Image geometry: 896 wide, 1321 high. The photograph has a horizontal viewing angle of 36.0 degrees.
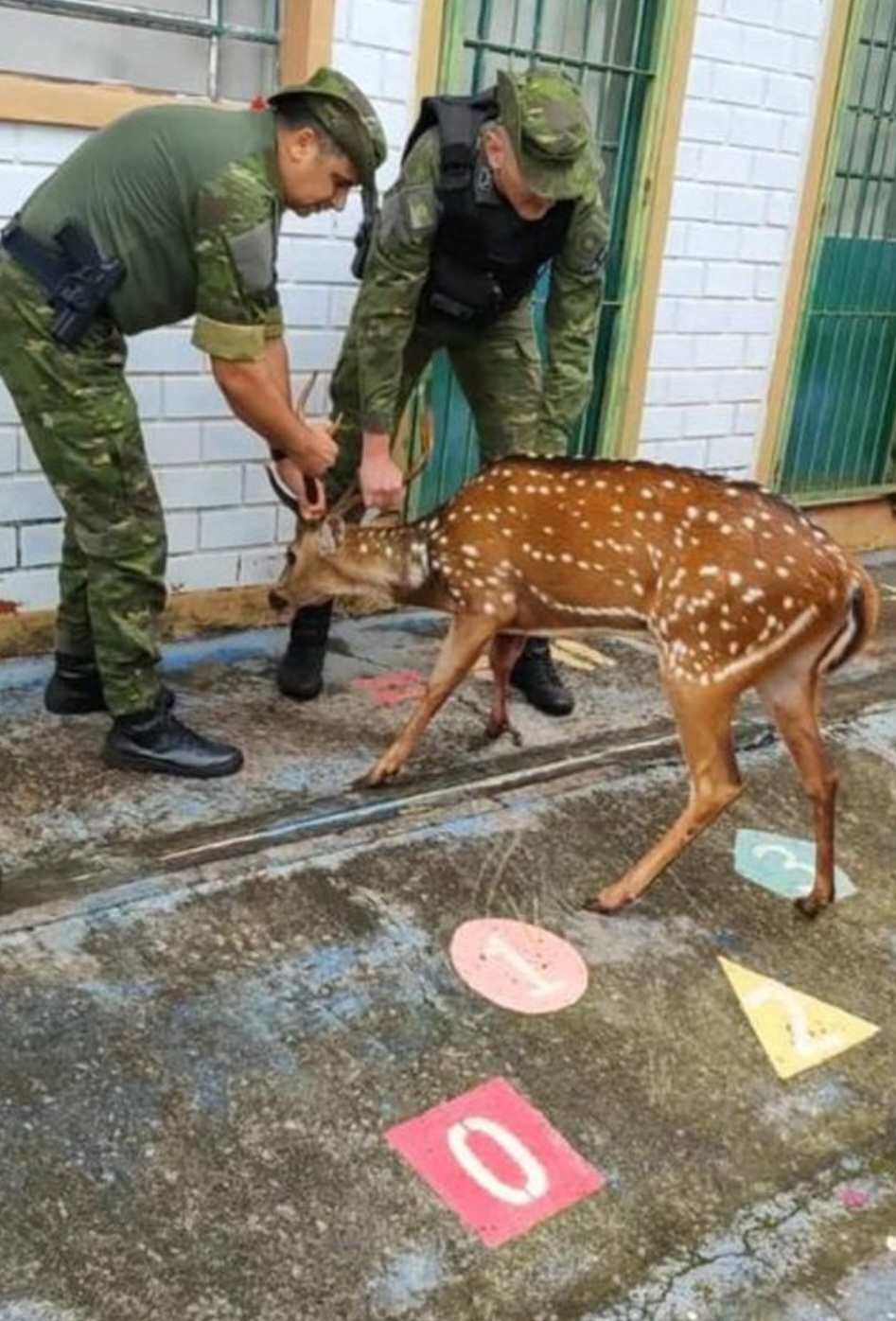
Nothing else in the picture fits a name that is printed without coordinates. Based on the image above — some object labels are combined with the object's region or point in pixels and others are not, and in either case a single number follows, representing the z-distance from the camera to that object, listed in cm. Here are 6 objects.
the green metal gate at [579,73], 477
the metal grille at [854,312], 600
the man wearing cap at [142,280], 315
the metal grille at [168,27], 394
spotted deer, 325
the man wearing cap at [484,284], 354
